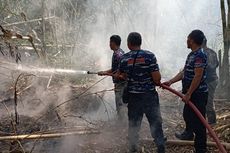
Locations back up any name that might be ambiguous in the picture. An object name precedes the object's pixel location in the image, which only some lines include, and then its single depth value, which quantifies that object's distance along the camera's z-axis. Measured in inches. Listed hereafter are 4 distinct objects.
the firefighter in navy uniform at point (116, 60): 237.6
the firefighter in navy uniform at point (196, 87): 187.5
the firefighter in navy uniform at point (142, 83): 191.6
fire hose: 165.6
